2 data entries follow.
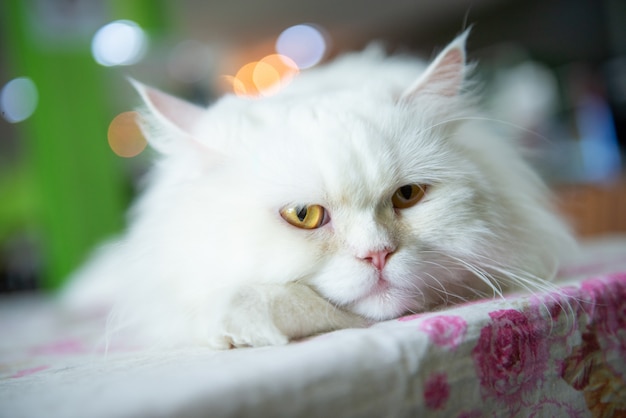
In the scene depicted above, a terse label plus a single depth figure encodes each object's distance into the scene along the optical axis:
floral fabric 0.27
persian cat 0.34
